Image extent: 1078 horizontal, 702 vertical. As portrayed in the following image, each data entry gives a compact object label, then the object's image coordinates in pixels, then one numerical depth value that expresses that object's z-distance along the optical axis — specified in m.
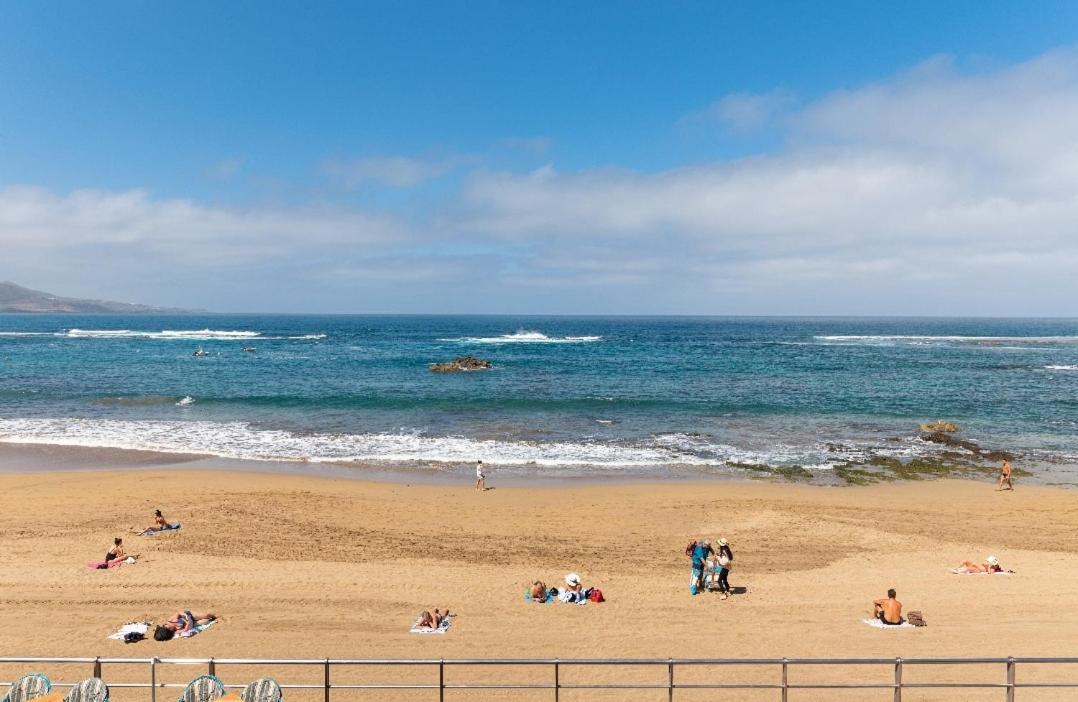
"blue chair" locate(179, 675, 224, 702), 7.17
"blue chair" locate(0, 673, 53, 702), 7.02
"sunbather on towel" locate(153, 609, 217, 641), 10.39
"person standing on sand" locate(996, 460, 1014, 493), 20.80
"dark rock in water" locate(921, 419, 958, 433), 30.17
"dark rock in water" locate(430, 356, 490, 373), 54.07
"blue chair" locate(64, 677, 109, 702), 6.95
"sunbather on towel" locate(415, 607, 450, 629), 10.87
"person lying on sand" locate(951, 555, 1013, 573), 13.56
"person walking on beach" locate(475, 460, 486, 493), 20.78
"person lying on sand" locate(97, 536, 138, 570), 13.53
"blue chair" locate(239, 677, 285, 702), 7.11
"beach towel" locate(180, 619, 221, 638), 10.55
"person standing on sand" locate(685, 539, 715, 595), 12.76
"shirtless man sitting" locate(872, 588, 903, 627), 11.13
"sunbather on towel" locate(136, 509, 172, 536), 15.87
